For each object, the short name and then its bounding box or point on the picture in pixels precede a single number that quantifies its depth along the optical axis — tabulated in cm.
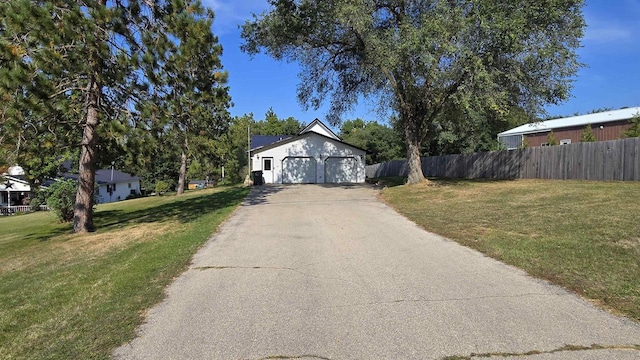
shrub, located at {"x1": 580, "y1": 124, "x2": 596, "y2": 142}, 2762
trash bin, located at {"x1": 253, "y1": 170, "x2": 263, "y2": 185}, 2870
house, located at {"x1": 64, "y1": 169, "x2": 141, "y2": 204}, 4944
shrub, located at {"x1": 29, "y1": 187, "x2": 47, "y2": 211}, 3613
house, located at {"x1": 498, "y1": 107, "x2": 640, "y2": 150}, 3178
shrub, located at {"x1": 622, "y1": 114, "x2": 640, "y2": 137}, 2270
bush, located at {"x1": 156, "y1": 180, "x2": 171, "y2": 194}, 5622
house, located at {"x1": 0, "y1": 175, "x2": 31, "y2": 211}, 4268
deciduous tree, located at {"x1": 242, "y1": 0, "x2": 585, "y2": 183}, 1553
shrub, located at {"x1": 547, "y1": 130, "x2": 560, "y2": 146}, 3233
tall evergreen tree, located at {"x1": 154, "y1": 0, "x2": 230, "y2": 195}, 1212
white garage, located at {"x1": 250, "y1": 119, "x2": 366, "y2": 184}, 3088
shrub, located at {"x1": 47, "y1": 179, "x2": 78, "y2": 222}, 1731
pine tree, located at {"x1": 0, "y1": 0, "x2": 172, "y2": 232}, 975
